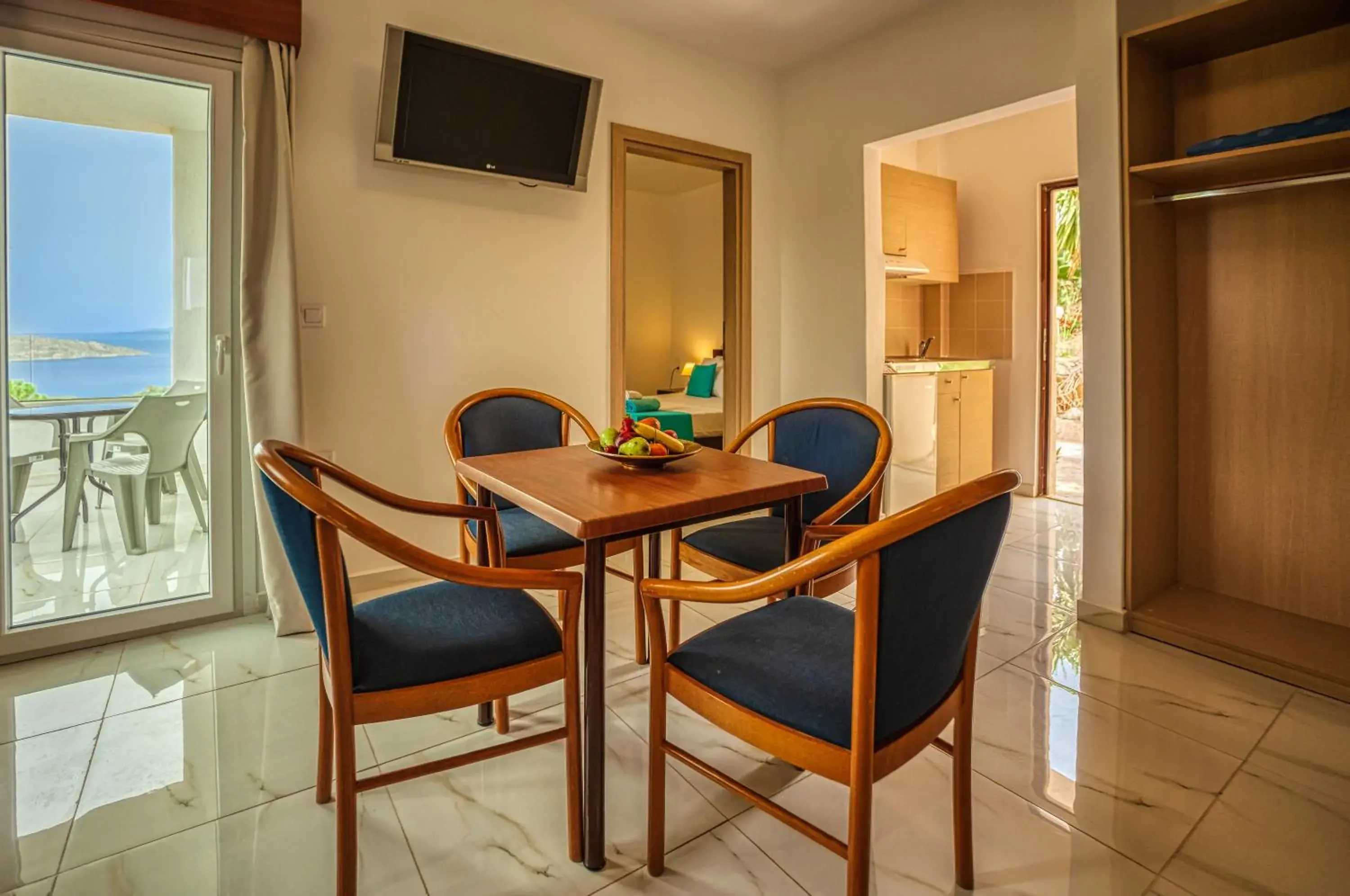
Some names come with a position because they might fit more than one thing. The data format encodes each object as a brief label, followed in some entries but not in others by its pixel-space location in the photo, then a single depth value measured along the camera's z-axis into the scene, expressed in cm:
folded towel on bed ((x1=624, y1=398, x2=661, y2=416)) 564
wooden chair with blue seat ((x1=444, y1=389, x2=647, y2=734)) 212
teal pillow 675
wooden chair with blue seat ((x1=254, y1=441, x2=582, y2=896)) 123
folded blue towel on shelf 204
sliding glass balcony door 238
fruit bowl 180
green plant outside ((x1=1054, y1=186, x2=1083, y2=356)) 481
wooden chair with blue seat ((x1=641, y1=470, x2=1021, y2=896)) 104
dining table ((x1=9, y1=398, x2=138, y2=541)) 240
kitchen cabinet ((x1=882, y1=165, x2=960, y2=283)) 451
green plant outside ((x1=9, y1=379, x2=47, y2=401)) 237
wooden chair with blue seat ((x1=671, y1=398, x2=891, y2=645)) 204
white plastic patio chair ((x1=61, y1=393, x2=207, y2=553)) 259
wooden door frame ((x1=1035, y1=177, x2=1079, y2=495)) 473
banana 189
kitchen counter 412
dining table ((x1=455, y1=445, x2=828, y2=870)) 140
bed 548
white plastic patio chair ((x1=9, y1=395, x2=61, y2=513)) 238
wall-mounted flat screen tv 279
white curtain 255
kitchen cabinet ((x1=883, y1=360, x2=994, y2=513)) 419
